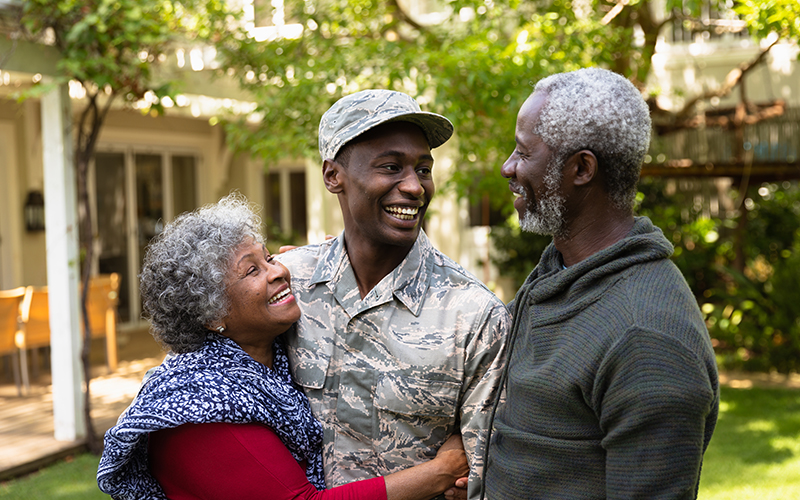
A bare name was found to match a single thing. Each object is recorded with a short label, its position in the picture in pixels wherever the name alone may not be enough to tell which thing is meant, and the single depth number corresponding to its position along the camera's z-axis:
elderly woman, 1.72
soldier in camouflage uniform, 1.85
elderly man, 1.29
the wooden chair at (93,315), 6.45
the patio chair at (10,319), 6.25
